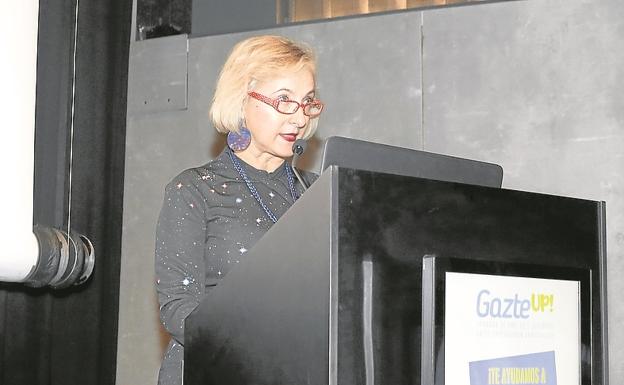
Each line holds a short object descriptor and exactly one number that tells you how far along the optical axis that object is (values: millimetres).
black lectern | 2153
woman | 2657
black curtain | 4448
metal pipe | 3947
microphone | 2546
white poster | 2213
